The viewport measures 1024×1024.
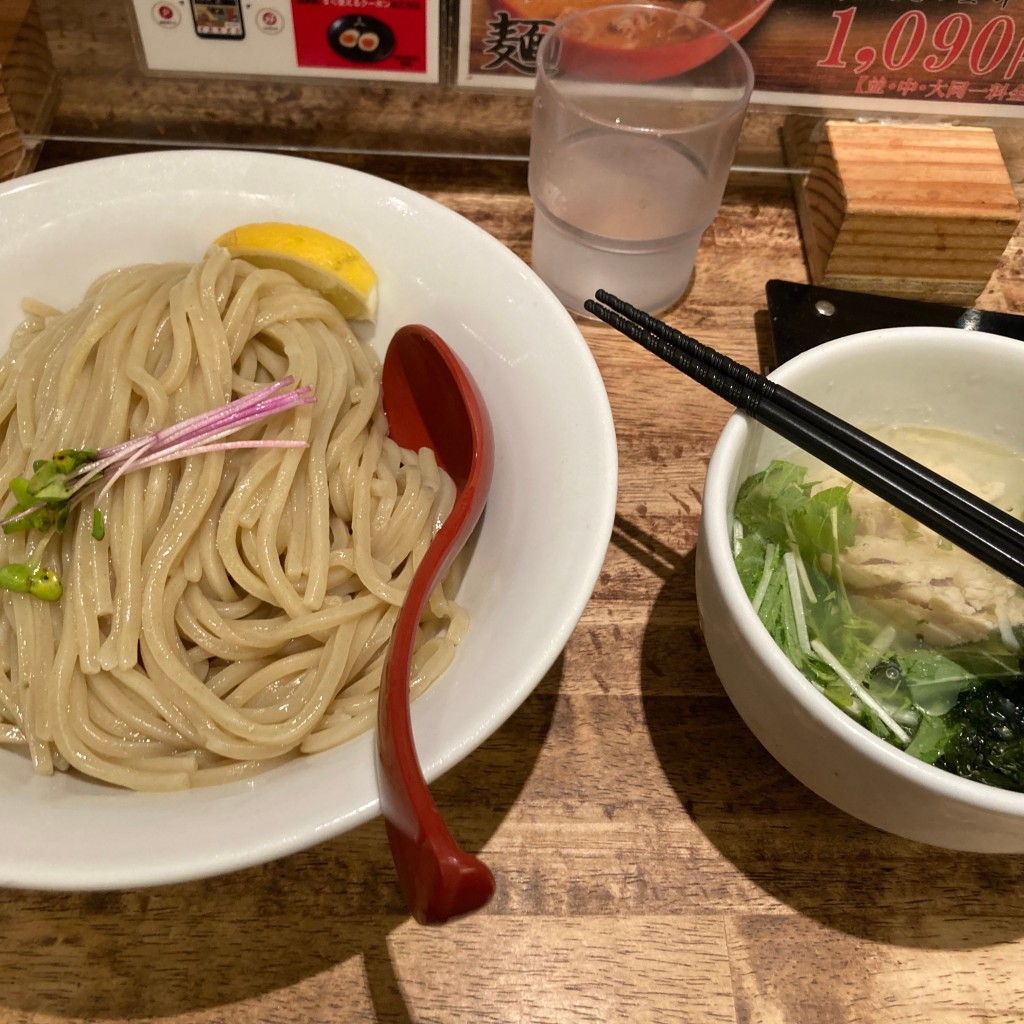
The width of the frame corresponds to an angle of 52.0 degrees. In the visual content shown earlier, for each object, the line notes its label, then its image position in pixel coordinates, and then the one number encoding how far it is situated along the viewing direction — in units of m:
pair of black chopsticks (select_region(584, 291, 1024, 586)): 0.26
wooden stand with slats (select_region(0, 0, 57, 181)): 0.40
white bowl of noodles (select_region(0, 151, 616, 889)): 0.23
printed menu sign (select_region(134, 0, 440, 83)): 0.39
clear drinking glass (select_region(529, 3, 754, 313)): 0.39
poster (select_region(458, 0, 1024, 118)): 0.39
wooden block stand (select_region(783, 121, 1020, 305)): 0.40
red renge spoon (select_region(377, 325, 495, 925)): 0.20
